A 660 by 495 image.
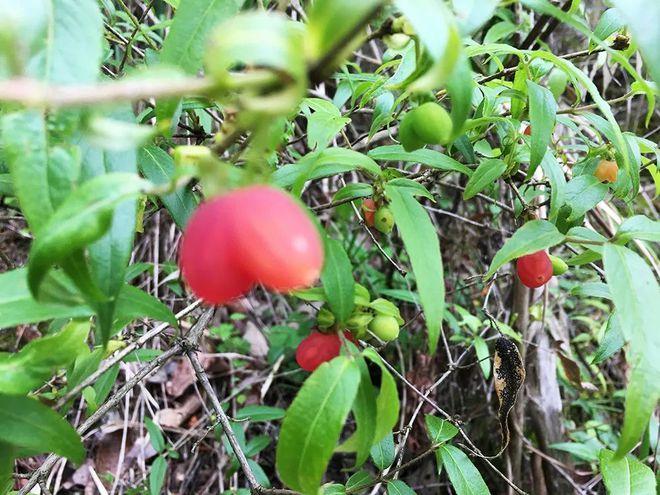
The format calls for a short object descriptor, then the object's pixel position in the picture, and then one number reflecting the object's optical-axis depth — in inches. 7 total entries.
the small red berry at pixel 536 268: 6.4
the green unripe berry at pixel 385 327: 5.3
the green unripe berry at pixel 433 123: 4.6
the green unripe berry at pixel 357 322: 5.2
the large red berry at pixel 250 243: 2.9
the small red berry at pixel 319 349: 5.2
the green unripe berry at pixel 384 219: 6.0
